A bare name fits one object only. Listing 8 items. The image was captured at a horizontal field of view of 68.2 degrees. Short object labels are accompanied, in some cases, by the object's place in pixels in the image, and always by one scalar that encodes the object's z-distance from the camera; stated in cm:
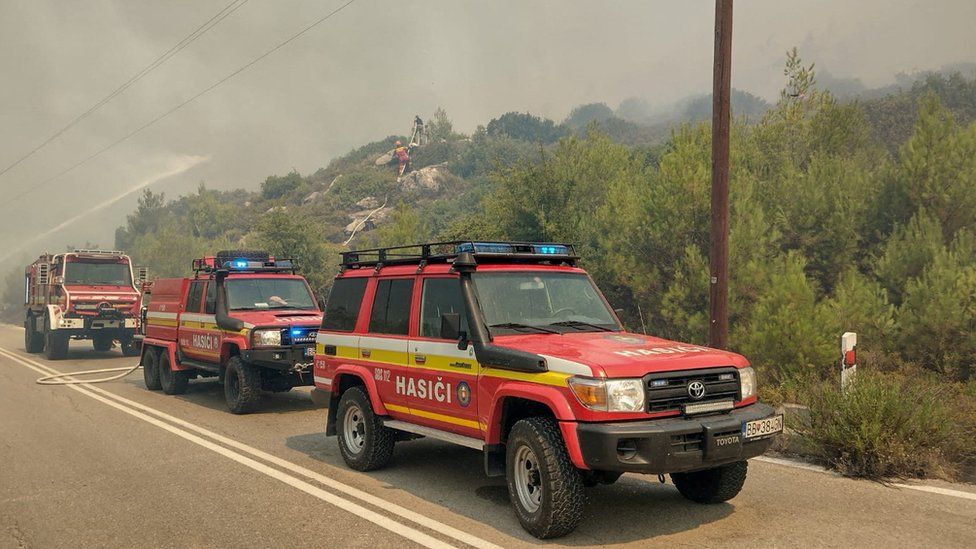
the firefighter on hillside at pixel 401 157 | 15342
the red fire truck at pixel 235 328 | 1084
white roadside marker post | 831
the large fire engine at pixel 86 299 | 2058
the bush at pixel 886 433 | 672
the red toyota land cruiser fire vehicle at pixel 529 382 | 497
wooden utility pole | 990
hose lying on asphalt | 1516
